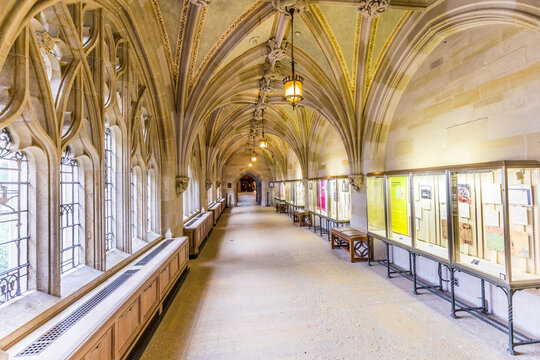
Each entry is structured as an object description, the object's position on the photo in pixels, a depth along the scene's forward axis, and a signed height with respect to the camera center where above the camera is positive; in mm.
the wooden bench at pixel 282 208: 15734 -1489
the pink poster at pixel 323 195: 9070 -420
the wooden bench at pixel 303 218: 10447 -1473
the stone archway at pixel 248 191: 22938 -645
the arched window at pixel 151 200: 4787 -238
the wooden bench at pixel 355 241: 5641 -1350
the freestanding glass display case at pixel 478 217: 2729 -489
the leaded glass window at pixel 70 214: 2568 -258
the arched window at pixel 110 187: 3404 +25
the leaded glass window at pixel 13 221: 1886 -249
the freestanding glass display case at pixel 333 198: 7762 -489
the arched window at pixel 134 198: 4082 -161
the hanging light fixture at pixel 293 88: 3990 +1598
